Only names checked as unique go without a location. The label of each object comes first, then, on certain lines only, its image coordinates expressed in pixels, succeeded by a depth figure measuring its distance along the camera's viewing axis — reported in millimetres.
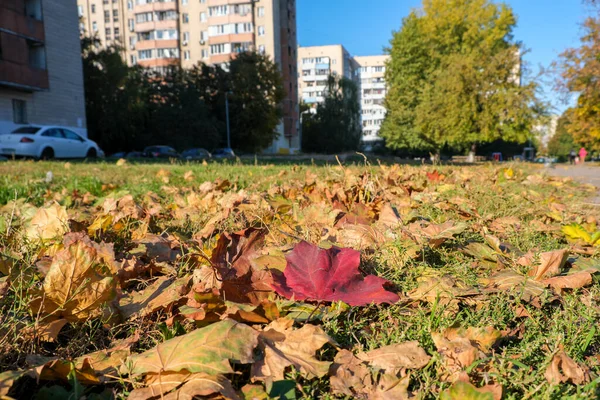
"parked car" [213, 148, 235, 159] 33544
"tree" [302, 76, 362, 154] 54688
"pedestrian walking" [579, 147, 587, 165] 37819
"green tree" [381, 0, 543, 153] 25281
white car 14039
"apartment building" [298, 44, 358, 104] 102188
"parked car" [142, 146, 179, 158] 27384
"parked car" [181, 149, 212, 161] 29689
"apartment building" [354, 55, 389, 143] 117938
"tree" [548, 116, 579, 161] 74312
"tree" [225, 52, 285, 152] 39031
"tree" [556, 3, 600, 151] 18391
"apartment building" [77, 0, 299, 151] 57062
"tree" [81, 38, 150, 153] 32531
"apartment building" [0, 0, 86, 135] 21641
